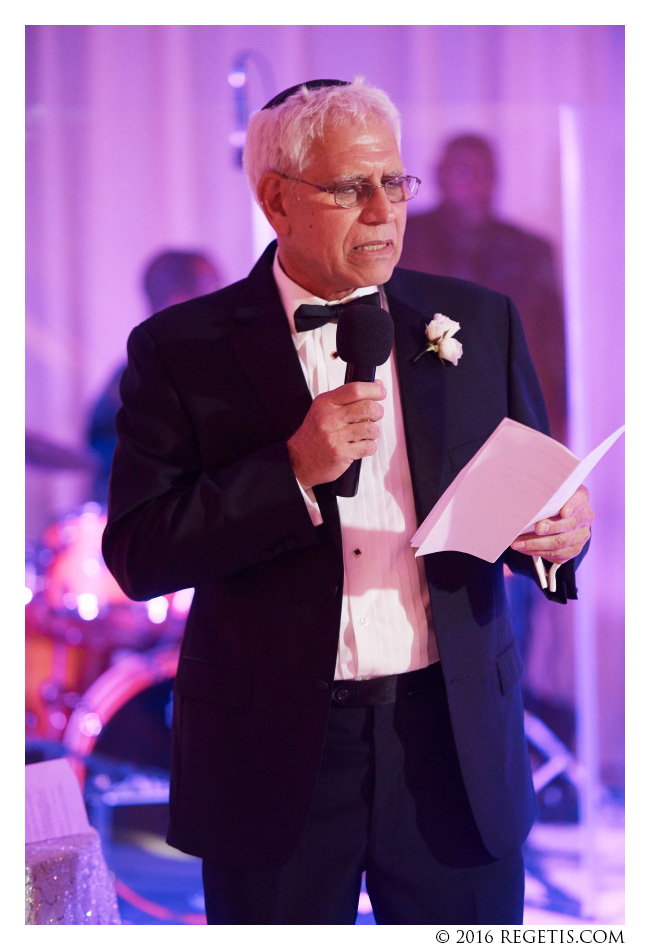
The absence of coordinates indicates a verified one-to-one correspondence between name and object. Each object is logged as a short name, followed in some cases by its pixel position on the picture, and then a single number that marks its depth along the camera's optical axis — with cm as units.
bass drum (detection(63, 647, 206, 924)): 618
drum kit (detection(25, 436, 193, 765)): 598
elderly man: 348
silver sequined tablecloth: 439
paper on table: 470
